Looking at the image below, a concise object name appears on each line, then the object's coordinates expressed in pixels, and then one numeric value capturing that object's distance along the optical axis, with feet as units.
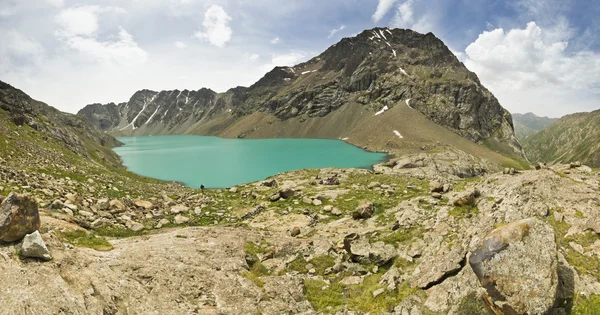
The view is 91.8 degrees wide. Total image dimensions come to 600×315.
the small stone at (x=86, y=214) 70.37
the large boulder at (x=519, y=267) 27.72
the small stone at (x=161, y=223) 82.23
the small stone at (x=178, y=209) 95.73
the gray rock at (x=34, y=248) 30.19
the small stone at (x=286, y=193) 114.11
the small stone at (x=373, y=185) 126.00
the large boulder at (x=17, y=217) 30.58
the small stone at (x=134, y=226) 74.84
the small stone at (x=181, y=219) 87.92
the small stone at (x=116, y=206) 80.92
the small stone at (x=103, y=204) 78.95
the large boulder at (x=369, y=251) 50.96
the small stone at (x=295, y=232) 76.74
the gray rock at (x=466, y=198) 55.52
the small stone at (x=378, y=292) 41.55
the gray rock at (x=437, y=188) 87.61
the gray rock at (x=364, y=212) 82.07
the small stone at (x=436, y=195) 81.64
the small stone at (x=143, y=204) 91.91
